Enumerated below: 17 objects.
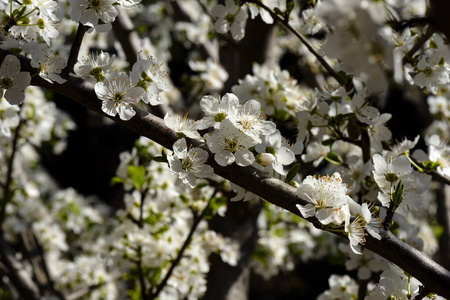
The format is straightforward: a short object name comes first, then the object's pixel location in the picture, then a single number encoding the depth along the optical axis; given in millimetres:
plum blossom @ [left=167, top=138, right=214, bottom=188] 1262
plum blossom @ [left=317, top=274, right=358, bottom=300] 1381
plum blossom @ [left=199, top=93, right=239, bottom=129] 1273
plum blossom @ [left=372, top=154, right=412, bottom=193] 1293
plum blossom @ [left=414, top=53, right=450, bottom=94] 1320
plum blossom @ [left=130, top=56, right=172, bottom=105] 1280
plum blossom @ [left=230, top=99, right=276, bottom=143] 1266
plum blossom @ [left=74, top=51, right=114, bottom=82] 1279
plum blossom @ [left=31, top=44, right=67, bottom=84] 1265
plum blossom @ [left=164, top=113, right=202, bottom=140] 1267
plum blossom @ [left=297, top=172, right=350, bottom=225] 1254
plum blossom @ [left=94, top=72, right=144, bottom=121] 1261
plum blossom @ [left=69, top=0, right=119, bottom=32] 1278
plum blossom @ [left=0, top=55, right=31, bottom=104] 1266
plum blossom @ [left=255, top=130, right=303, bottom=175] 1273
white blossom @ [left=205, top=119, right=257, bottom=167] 1258
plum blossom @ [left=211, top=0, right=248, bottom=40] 1354
